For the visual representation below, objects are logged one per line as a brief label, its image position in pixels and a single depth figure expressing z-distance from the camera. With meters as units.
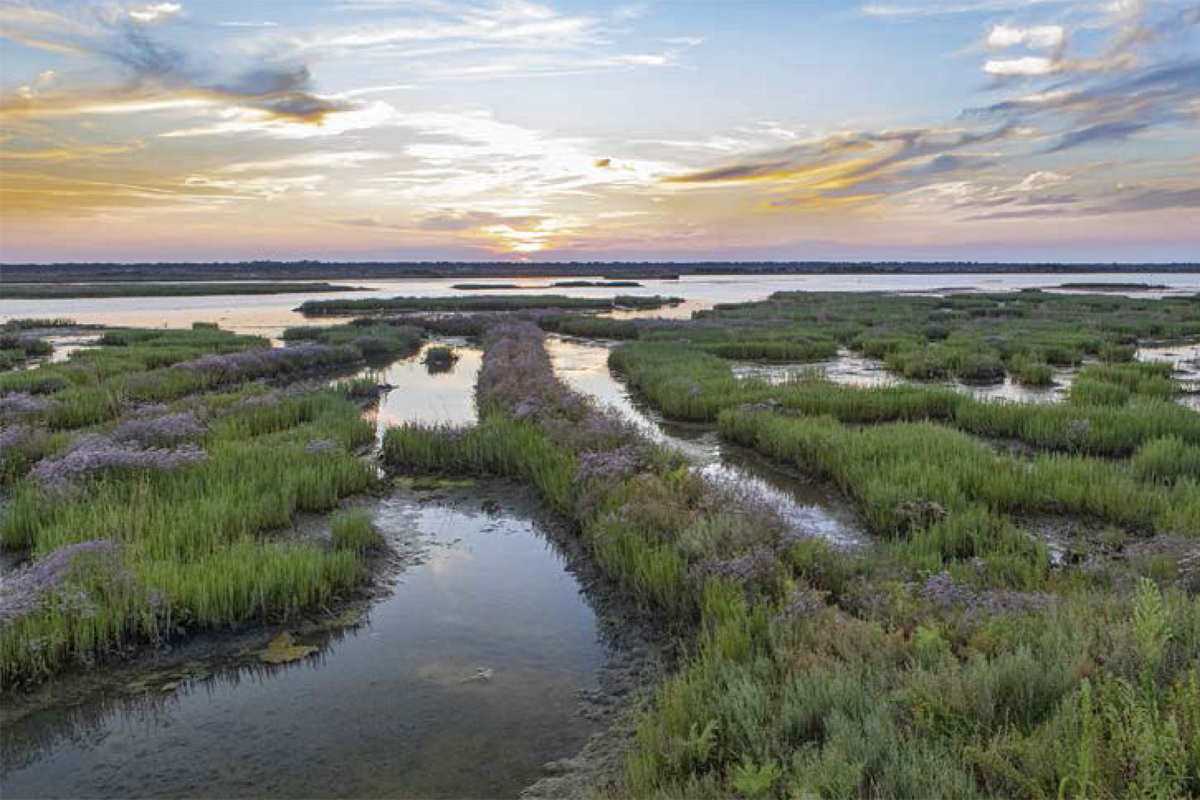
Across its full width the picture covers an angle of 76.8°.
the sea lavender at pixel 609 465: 11.99
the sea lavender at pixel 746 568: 7.86
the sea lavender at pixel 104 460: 11.97
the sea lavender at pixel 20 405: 17.27
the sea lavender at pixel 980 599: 6.65
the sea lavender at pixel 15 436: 14.29
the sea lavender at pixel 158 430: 14.54
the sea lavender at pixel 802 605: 6.80
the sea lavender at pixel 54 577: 7.27
